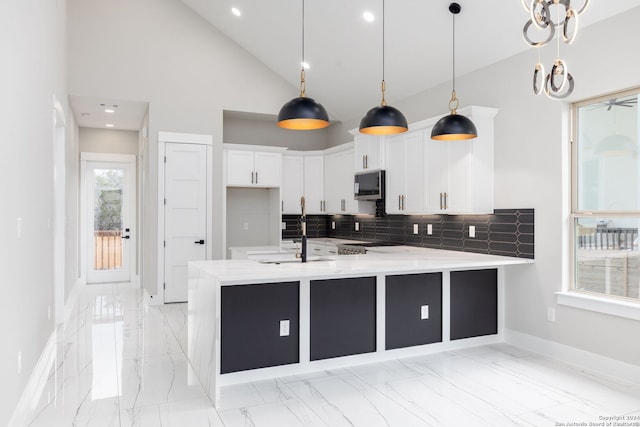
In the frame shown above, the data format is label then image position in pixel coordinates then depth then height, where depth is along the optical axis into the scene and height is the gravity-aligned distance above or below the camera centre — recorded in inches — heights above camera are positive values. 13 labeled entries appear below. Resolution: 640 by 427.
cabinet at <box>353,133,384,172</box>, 230.4 +31.2
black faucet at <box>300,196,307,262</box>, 151.1 -9.6
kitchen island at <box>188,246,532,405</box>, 133.3 -32.9
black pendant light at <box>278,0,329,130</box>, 134.3 +29.6
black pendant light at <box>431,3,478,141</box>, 156.3 +29.1
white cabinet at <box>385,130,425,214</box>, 206.2 +18.6
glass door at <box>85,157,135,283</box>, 325.1 -5.9
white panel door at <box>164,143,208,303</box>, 255.3 -0.5
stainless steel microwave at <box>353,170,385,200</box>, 229.1 +14.1
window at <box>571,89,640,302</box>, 140.4 +5.0
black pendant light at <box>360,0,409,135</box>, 145.0 +29.7
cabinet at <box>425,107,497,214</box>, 181.2 +16.9
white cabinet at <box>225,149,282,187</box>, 271.7 +26.8
